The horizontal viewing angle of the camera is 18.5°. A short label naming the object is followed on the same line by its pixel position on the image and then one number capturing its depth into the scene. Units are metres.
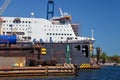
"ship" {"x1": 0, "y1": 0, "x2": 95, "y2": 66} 99.06
